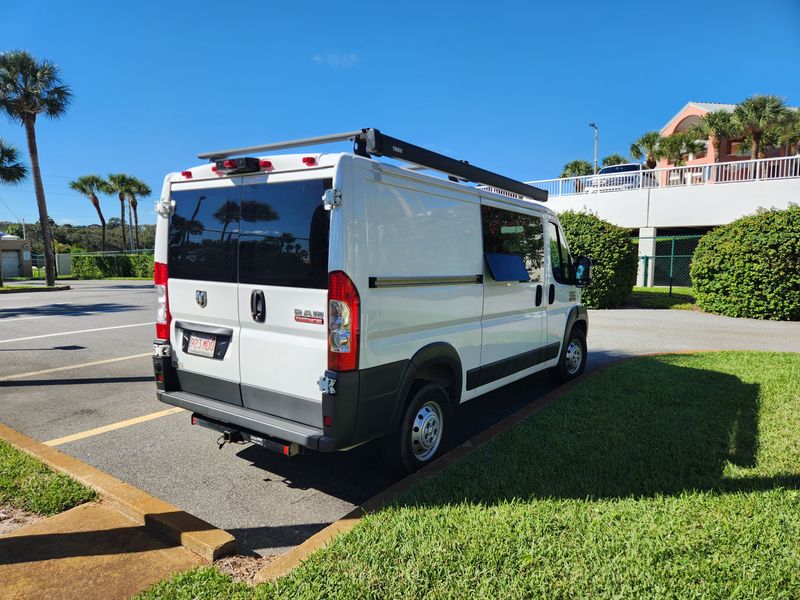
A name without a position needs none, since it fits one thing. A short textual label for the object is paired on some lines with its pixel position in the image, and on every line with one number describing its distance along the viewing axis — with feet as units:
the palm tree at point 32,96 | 86.48
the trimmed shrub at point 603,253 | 46.52
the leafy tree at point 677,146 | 122.01
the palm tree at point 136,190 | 177.79
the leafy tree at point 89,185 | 176.96
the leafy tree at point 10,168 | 101.09
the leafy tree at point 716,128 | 113.60
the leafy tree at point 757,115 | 106.73
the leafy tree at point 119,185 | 174.81
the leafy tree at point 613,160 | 167.84
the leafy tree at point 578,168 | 173.47
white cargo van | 10.63
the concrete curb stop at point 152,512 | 9.53
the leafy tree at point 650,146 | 130.52
